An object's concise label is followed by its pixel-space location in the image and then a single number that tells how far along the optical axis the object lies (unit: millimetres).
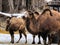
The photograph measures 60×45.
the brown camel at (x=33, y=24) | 14469
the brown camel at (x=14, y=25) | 18047
